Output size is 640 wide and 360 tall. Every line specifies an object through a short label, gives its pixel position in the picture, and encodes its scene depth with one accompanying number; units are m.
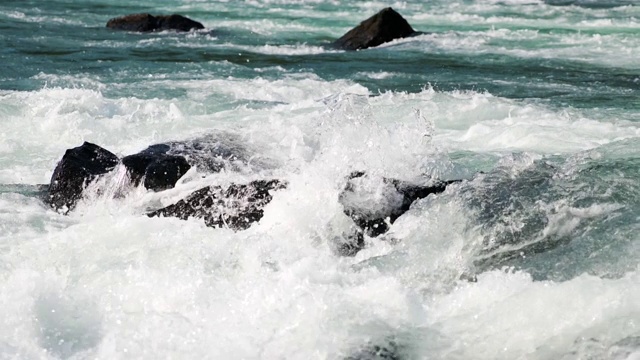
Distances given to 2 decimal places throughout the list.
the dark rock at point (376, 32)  39.06
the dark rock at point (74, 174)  16.53
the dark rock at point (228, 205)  14.72
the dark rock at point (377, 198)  14.33
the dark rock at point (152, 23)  44.16
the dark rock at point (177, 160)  16.12
